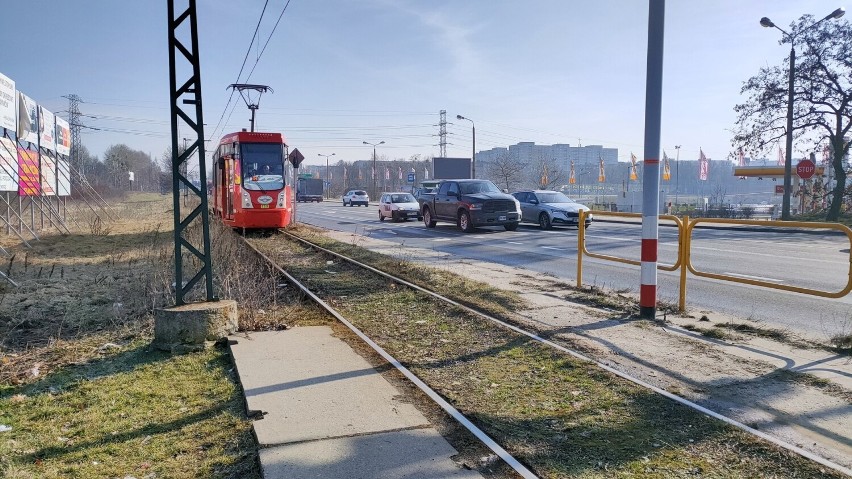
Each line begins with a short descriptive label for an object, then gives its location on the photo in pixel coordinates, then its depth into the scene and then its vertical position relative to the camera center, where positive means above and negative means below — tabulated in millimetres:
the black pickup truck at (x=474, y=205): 22656 -407
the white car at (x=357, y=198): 62719 -441
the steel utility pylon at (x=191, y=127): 6527 +663
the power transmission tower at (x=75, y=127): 59162 +6740
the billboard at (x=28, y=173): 20500 +669
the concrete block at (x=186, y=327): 6254 -1406
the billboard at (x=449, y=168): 52062 +2291
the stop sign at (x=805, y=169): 26484 +1223
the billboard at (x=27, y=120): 20033 +2477
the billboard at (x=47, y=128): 22672 +2488
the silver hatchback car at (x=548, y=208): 24797 -549
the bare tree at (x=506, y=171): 69550 +2880
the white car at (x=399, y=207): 31422 -675
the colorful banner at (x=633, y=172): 58100 +2298
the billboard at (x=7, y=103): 17919 +2676
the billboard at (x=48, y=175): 25156 +748
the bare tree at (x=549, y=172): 79362 +3125
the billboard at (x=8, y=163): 19250 +917
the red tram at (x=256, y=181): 19938 +414
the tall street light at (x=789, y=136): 28250 +2894
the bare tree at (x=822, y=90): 30016 +5494
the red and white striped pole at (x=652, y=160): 7453 +447
